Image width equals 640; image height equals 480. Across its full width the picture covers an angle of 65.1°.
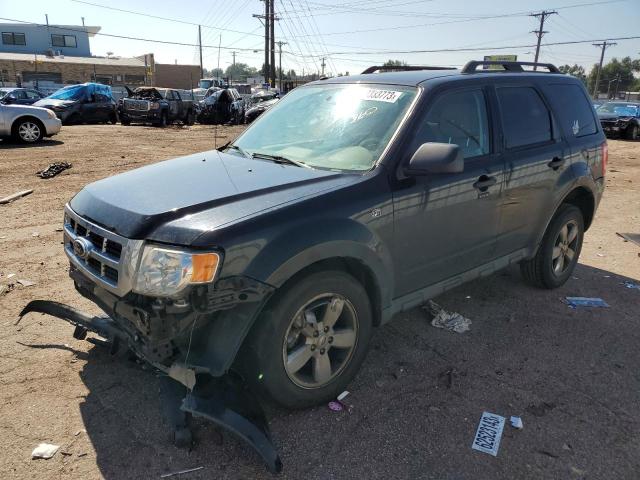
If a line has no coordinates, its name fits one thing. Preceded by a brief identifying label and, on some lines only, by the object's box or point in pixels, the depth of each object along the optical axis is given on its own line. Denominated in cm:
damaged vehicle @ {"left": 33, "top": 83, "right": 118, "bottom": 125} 2089
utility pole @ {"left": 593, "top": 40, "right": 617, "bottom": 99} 6921
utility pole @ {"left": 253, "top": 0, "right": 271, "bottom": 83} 4478
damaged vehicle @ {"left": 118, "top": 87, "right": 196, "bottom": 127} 2233
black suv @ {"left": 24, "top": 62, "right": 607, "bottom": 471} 243
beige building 5106
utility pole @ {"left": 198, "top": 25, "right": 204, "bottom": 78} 6990
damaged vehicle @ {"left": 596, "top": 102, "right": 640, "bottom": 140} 2152
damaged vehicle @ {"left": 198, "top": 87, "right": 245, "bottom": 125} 2527
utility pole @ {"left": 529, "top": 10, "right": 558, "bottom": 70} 5988
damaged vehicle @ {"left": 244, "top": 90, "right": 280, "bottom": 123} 2169
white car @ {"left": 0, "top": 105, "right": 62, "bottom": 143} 1299
